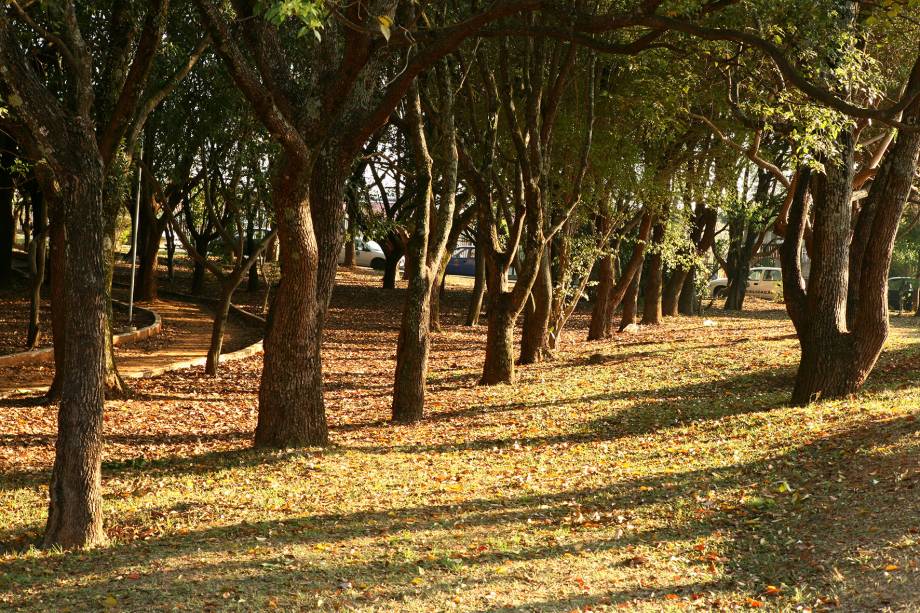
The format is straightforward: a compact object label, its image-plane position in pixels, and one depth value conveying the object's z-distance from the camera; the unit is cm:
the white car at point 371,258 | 4747
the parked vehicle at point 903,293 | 3488
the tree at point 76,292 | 617
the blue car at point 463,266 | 4850
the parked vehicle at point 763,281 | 4459
